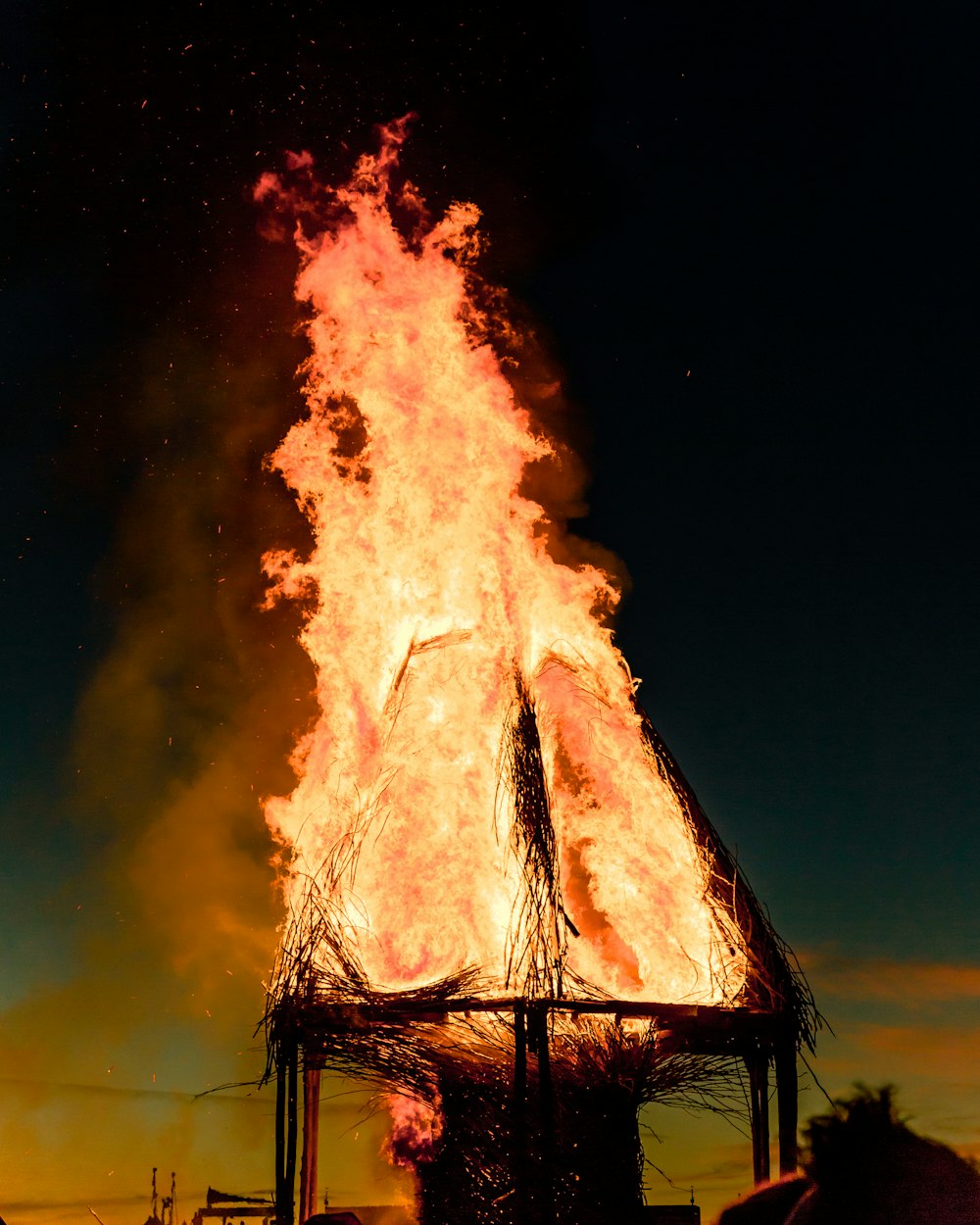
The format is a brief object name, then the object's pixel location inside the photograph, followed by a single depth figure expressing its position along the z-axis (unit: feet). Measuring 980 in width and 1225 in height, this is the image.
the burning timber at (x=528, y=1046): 34.19
